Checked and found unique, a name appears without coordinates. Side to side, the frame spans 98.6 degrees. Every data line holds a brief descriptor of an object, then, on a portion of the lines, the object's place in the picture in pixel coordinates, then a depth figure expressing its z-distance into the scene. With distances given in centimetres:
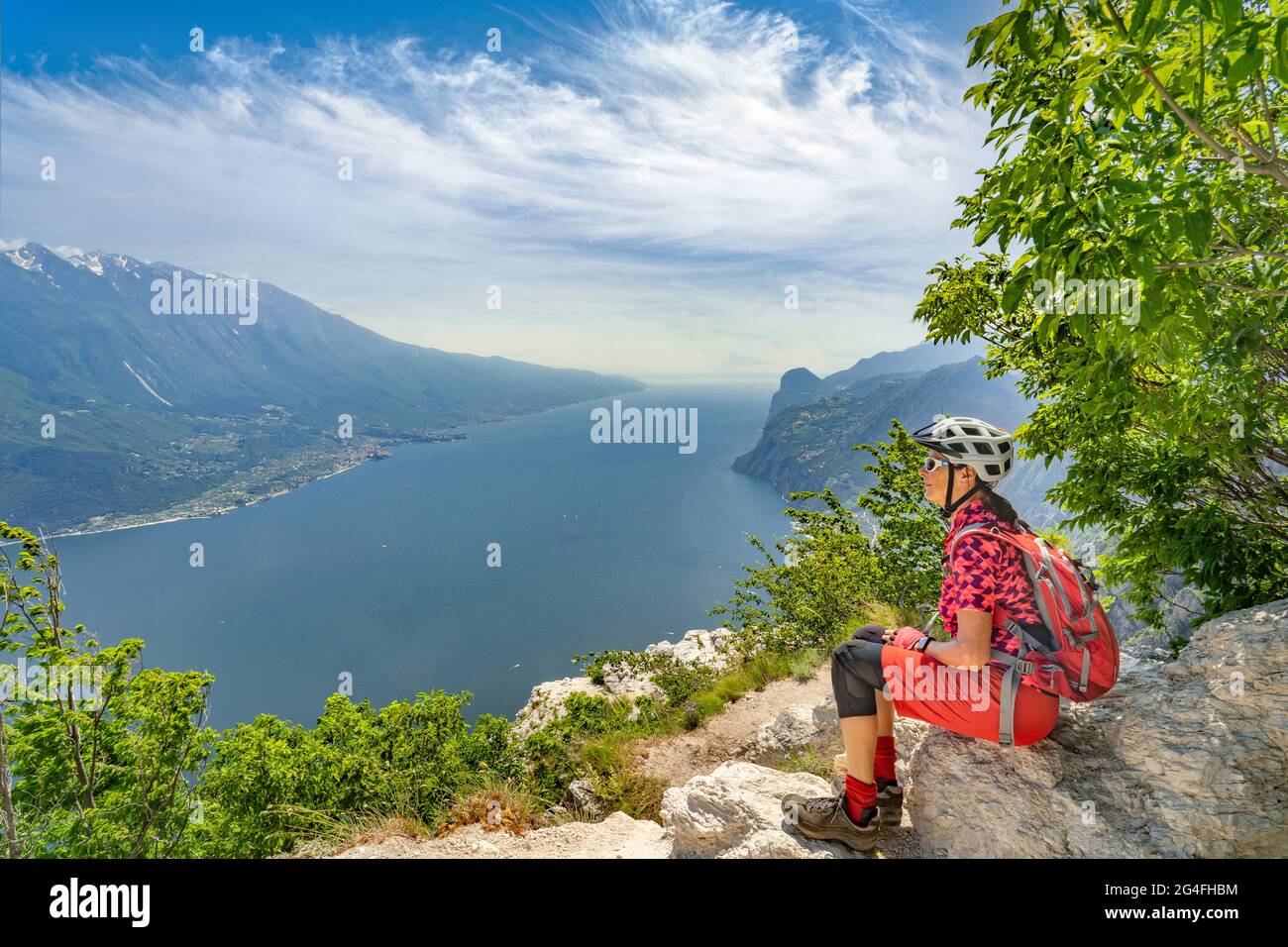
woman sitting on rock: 293
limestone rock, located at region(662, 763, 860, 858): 347
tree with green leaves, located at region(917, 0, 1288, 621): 209
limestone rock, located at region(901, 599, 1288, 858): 298
